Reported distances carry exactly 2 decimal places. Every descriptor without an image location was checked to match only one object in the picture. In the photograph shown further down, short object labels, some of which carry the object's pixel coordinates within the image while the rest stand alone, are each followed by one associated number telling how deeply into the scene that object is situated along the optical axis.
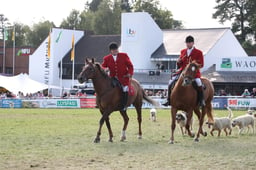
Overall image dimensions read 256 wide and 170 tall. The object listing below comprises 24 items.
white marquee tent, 52.56
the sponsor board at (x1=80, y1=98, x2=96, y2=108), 44.31
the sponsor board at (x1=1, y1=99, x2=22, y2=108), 45.11
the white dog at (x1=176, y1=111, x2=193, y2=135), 17.70
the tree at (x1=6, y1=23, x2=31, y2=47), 108.38
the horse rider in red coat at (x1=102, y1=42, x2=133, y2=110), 15.58
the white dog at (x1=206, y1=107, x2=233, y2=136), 17.36
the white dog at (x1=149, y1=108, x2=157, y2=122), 25.78
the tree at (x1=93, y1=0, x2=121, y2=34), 98.75
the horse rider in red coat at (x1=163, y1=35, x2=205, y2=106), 15.33
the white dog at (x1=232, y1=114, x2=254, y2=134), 18.39
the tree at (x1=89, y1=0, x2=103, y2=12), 119.91
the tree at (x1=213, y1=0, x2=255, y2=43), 80.56
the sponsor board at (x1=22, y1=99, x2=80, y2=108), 44.62
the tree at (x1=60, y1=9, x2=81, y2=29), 108.12
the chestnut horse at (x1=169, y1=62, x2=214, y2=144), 14.46
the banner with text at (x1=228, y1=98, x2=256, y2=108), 39.50
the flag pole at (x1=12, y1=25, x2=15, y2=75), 78.69
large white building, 65.50
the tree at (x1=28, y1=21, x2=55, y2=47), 103.19
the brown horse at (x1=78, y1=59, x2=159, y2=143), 14.79
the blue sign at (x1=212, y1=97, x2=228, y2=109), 40.56
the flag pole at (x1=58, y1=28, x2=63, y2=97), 72.72
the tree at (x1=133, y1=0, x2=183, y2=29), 93.00
